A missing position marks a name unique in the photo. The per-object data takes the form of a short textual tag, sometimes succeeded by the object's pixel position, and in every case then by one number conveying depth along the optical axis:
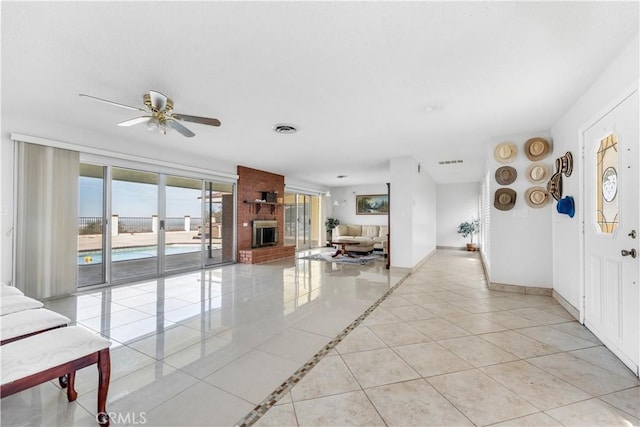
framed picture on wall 10.83
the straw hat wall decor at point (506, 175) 4.35
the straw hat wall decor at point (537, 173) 4.12
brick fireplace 7.17
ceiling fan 2.79
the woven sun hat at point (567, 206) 3.22
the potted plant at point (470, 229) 9.38
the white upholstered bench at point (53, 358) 1.31
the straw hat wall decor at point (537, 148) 4.11
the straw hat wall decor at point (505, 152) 4.34
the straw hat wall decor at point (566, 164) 3.33
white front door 2.13
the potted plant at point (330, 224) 11.29
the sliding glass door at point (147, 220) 4.70
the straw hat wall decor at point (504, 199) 4.36
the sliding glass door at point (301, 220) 10.03
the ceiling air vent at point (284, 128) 4.04
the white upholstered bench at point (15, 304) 2.00
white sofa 8.54
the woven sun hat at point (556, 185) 3.64
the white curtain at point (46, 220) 3.81
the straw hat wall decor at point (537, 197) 4.13
